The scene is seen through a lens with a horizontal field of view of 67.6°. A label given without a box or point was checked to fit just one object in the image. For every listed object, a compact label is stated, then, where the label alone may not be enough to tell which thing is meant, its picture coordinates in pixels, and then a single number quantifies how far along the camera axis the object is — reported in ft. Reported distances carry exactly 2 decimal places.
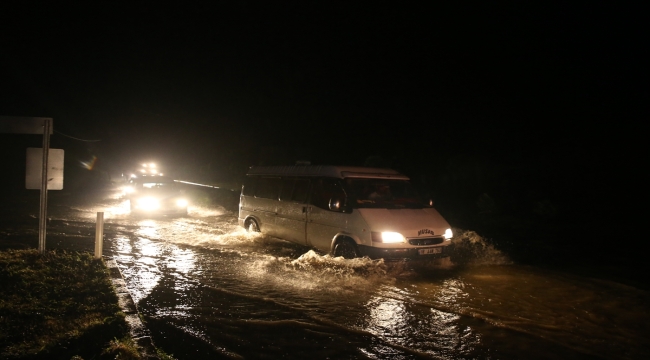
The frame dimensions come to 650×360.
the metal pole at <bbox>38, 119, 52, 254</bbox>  28.02
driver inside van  30.91
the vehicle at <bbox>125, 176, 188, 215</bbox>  58.23
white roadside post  29.17
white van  27.89
